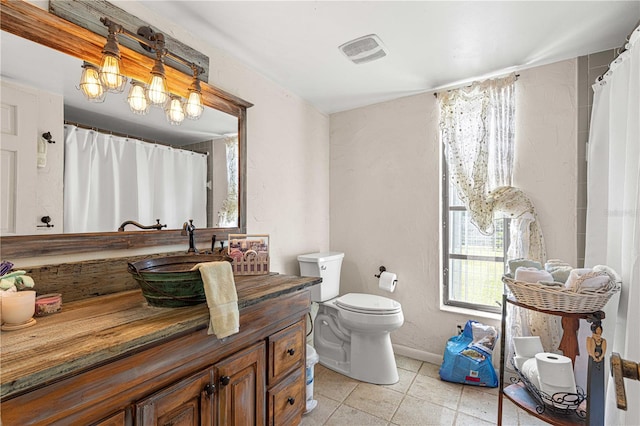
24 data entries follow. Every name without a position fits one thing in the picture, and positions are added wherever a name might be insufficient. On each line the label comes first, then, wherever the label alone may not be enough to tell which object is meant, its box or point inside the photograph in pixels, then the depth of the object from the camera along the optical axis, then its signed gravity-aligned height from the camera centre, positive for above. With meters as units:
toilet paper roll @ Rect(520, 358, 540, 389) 1.47 -0.83
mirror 1.10 +0.49
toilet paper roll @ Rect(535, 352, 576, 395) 1.37 -0.77
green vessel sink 1.06 -0.29
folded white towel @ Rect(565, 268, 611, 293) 1.25 -0.29
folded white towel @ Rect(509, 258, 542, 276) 1.61 -0.29
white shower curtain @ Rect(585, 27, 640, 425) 1.13 +0.09
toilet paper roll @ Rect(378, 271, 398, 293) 2.55 -0.62
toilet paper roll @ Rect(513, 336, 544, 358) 1.68 -0.77
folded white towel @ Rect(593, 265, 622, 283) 1.29 -0.26
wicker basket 1.25 -0.38
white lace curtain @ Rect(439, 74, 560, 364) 2.06 +0.34
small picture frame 1.73 -0.26
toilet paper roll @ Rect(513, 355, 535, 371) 1.64 -0.84
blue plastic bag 2.12 -1.07
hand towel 1.04 -0.33
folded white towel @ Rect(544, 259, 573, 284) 1.50 -0.30
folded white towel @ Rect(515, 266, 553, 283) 1.42 -0.31
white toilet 2.15 -0.91
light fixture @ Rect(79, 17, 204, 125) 1.25 +0.59
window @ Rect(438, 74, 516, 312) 2.21 +0.20
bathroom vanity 0.70 -0.48
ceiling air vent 1.81 +1.04
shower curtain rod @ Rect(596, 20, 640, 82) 1.78 +1.01
